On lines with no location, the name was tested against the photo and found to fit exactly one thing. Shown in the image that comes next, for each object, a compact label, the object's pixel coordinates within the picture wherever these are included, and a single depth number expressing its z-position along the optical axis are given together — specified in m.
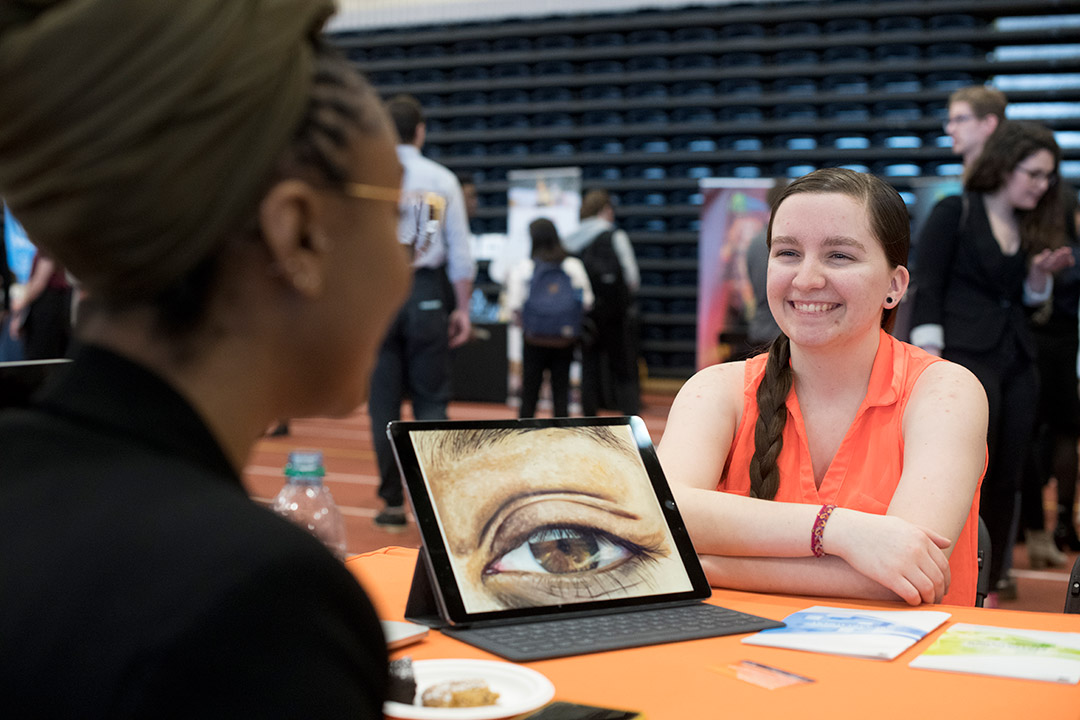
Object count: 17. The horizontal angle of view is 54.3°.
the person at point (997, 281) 3.37
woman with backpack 6.34
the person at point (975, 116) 3.80
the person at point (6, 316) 5.48
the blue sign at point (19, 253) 5.59
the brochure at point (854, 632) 1.26
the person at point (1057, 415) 4.42
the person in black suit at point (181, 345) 0.51
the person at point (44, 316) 5.18
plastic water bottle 1.87
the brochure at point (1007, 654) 1.19
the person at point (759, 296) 4.13
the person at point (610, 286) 7.02
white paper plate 0.99
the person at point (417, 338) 4.44
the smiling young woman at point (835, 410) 1.69
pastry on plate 1.02
